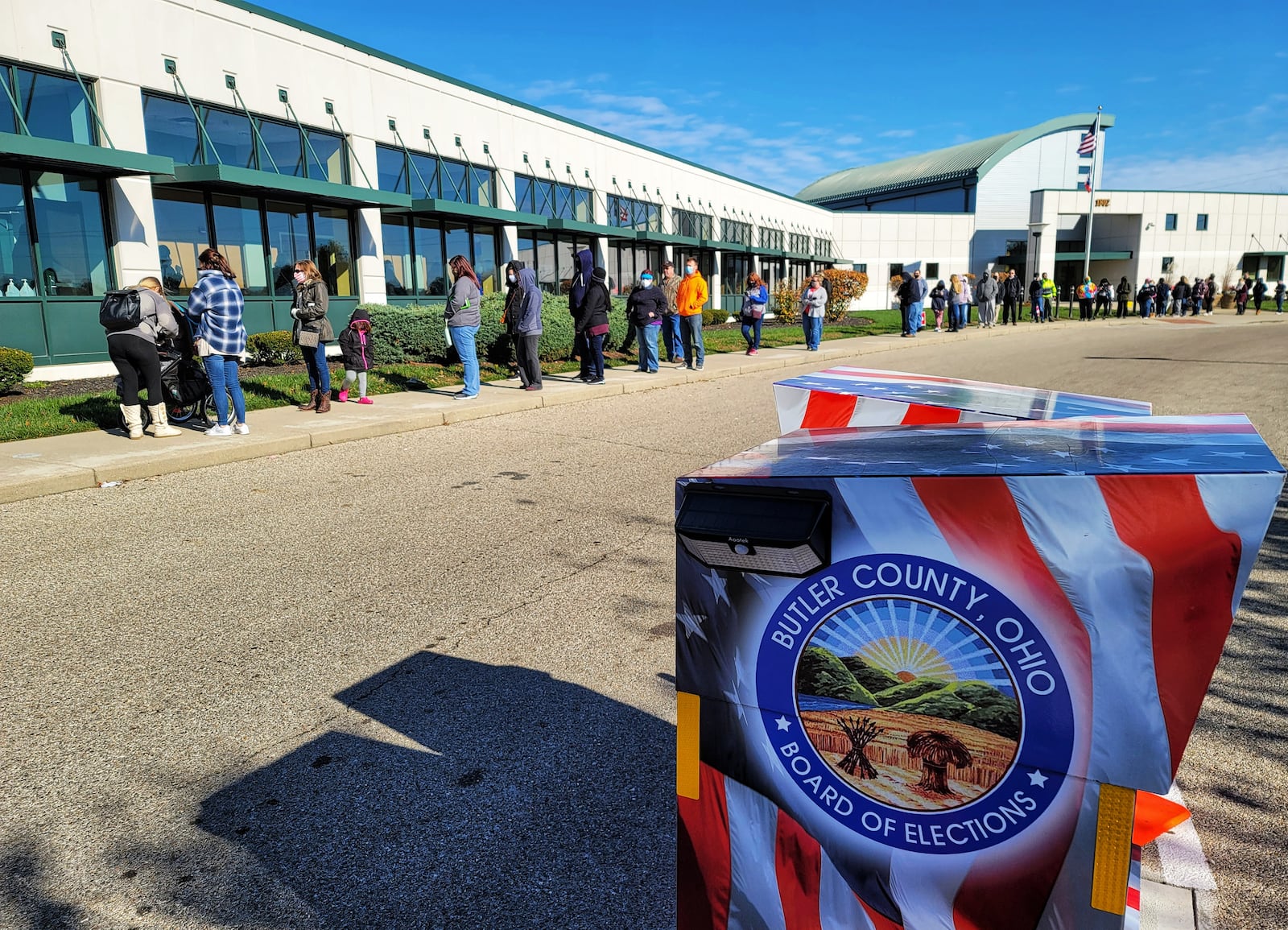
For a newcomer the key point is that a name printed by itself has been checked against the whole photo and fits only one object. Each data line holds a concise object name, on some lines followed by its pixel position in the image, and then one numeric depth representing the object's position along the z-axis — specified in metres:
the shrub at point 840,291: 33.58
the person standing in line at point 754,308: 19.28
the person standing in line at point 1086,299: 36.94
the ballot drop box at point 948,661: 1.35
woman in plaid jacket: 8.77
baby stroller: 9.47
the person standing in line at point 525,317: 12.23
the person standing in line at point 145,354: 8.51
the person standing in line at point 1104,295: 40.00
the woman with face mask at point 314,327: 10.45
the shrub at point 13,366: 11.73
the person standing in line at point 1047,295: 34.53
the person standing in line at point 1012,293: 31.62
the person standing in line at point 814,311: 20.09
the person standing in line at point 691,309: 15.97
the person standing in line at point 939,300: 29.16
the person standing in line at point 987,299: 31.23
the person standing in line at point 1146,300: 38.81
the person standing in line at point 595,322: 13.63
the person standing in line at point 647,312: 15.02
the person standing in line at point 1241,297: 41.88
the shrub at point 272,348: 15.61
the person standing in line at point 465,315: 11.66
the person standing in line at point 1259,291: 41.41
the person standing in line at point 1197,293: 42.09
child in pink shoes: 11.41
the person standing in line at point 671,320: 16.62
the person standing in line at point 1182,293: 41.69
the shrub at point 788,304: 33.62
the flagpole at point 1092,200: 43.83
